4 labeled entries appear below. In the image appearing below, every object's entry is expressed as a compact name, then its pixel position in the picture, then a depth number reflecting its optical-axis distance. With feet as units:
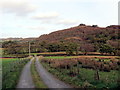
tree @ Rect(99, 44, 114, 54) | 238.95
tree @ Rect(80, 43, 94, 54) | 270.53
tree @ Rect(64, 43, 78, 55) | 251.15
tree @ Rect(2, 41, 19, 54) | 321.73
